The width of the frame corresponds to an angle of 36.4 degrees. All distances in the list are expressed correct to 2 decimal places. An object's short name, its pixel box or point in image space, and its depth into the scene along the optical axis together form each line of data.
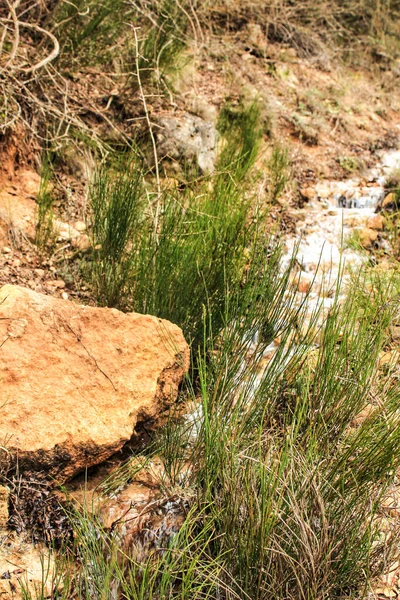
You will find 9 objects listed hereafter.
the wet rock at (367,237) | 4.25
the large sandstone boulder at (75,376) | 2.03
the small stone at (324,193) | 5.13
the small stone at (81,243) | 3.50
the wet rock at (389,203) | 4.79
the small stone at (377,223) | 4.48
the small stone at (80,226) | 3.69
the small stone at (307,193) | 5.01
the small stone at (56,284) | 3.16
